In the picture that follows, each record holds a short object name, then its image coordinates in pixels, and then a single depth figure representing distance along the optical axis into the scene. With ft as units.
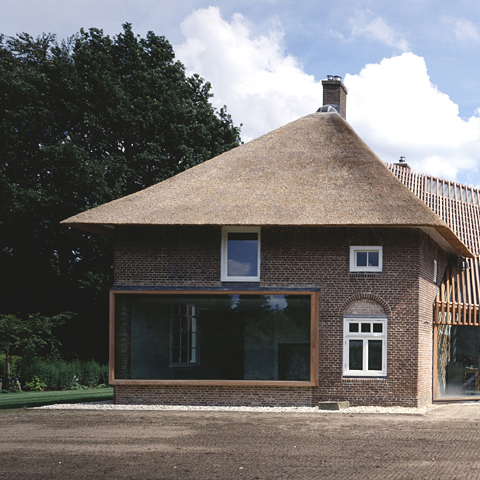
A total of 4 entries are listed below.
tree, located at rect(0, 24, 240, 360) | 95.81
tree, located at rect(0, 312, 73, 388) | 85.66
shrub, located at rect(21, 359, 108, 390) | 87.56
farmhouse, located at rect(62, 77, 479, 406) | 60.70
